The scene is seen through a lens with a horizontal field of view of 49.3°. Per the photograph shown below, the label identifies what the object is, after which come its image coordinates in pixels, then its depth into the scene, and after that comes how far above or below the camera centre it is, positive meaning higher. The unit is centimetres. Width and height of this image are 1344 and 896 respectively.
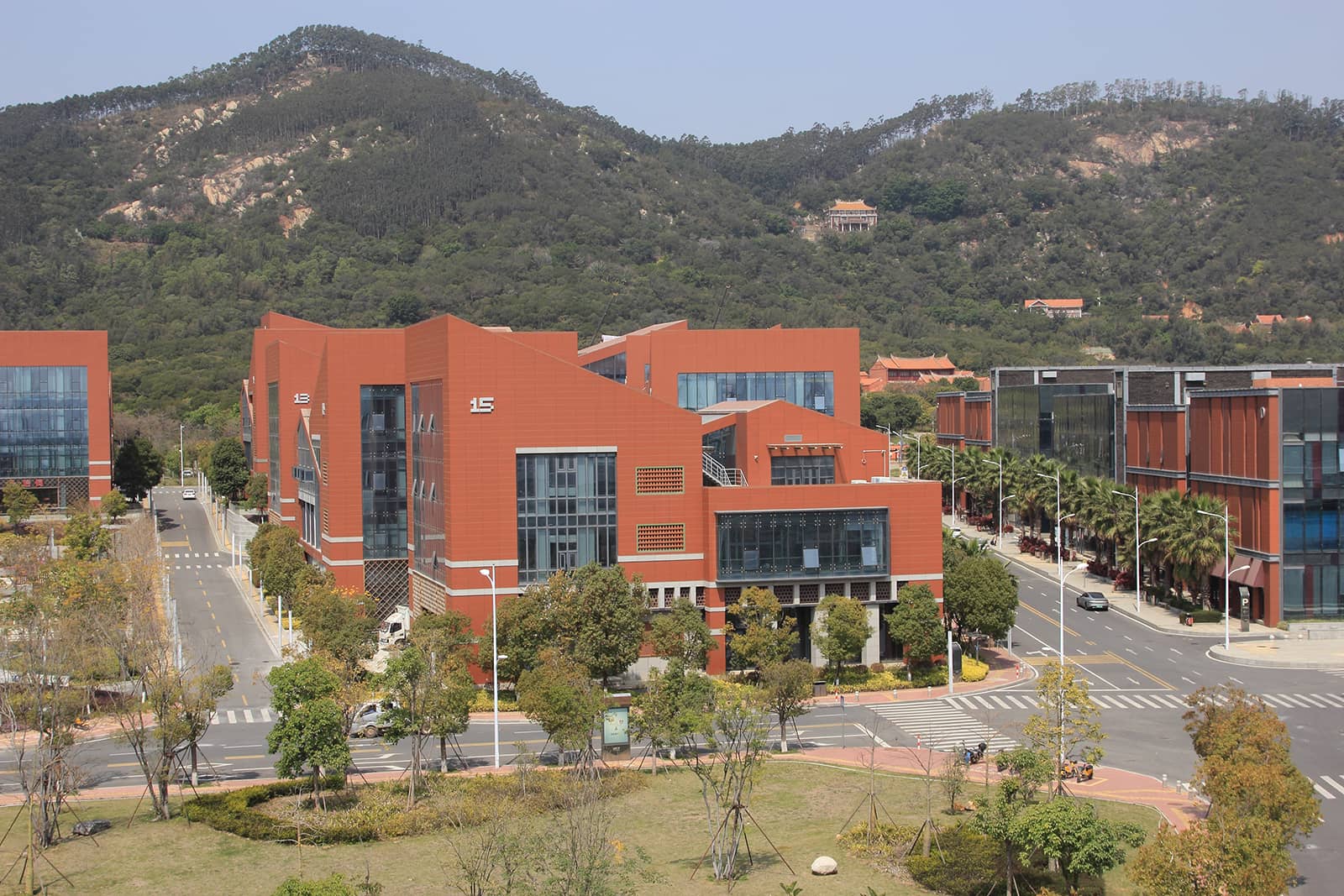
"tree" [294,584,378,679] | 5734 -766
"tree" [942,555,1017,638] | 7125 -768
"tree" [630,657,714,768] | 4953 -919
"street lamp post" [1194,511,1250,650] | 7600 -851
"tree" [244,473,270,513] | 12712 -371
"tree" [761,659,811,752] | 5378 -906
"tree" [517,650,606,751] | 4909 -886
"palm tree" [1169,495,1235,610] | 8231 -577
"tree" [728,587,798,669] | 6334 -838
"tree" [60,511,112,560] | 9469 -553
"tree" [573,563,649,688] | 6134 -764
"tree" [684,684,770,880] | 4050 -984
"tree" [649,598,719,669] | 6288 -835
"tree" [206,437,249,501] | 13412 -158
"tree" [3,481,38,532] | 10906 -378
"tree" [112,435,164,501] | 13000 -153
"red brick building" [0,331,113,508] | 11781 +323
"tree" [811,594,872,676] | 6631 -862
